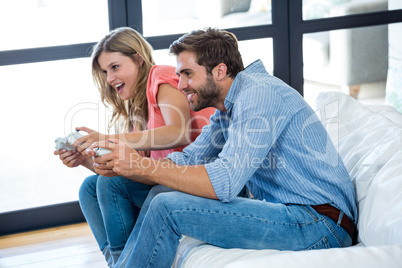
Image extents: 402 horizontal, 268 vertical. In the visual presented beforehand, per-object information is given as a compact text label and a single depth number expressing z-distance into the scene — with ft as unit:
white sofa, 8.35
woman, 10.57
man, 9.39
